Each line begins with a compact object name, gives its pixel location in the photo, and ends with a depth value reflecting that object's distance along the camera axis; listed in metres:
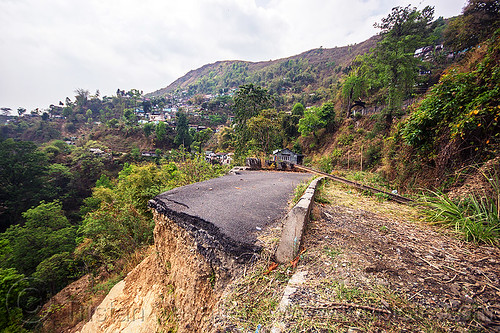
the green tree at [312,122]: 23.92
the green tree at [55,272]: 13.03
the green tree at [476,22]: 13.29
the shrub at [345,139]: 19.56
